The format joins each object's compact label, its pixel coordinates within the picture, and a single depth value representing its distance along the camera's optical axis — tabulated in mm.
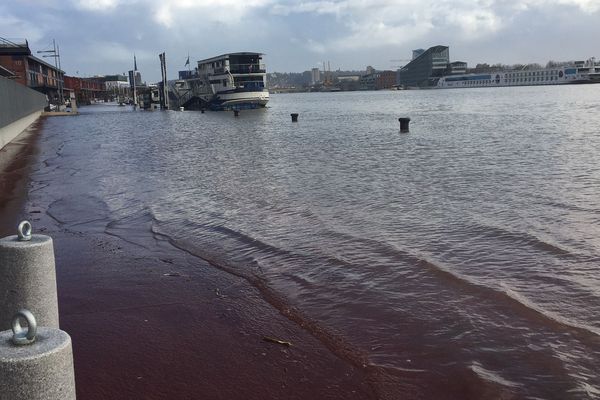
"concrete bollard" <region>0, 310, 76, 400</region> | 2758
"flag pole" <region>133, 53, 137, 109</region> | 146562
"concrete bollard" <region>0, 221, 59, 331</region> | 4309
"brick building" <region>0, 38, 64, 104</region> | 77062
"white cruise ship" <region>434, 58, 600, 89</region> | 180250
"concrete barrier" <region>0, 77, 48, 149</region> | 25734
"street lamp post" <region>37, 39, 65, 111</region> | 106312
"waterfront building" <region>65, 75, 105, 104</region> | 151125
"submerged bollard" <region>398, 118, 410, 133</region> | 37422
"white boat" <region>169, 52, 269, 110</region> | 86000
